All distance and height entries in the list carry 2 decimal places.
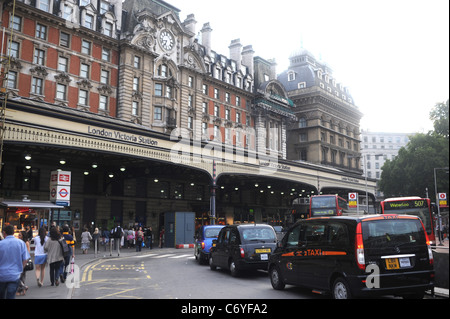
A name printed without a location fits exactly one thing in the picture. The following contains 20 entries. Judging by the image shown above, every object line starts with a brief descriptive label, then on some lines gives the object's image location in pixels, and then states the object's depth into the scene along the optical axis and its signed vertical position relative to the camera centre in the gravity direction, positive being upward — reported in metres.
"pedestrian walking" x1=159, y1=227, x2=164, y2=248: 32.34 -1.58
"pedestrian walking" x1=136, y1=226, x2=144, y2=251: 28.42 -1.43
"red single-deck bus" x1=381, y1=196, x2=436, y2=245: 23.69 +0.64
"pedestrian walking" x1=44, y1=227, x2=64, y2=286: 12.27 -1.00
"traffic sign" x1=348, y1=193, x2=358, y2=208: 33.22 +1.55
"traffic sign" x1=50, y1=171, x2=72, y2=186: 19.73 +2.02
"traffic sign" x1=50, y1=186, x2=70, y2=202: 19.72 +1.28
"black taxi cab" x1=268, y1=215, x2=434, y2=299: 8.39 -0.82
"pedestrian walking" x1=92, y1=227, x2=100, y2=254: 27.30 -0.97
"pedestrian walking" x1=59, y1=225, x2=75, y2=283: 13.23 -0.80
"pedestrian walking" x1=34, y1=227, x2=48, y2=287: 12.25 -1.18
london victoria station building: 25.22 +9.87
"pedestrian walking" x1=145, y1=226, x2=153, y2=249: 31.55 -1.34
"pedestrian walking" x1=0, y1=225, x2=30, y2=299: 7.57 -0.81
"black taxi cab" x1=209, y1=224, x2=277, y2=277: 13.82 -0.96
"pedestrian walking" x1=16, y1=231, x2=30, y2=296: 10.95 -1.84
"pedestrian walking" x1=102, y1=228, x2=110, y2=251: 31.82 -1.28
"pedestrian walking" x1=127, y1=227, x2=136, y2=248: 31.27 -1.26
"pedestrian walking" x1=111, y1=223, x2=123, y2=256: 25.84 -0.86
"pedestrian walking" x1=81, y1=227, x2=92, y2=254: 26.44 -1.38
